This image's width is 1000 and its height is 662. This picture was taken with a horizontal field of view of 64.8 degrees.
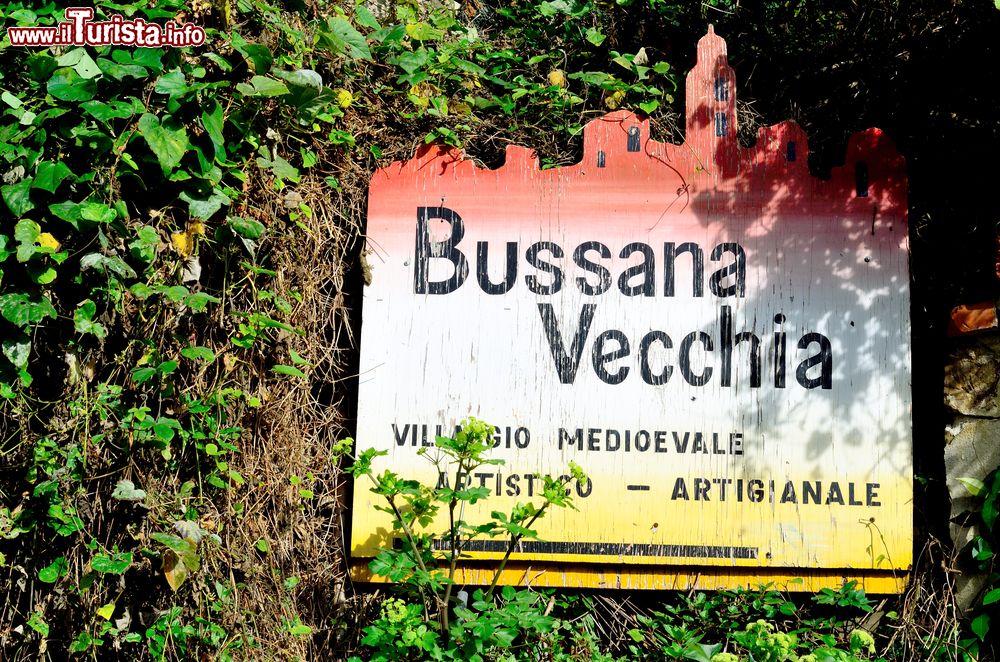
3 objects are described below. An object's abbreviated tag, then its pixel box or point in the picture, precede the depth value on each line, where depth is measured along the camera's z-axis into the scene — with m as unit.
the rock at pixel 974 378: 2.74
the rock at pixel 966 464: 2.71
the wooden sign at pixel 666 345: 2.78
